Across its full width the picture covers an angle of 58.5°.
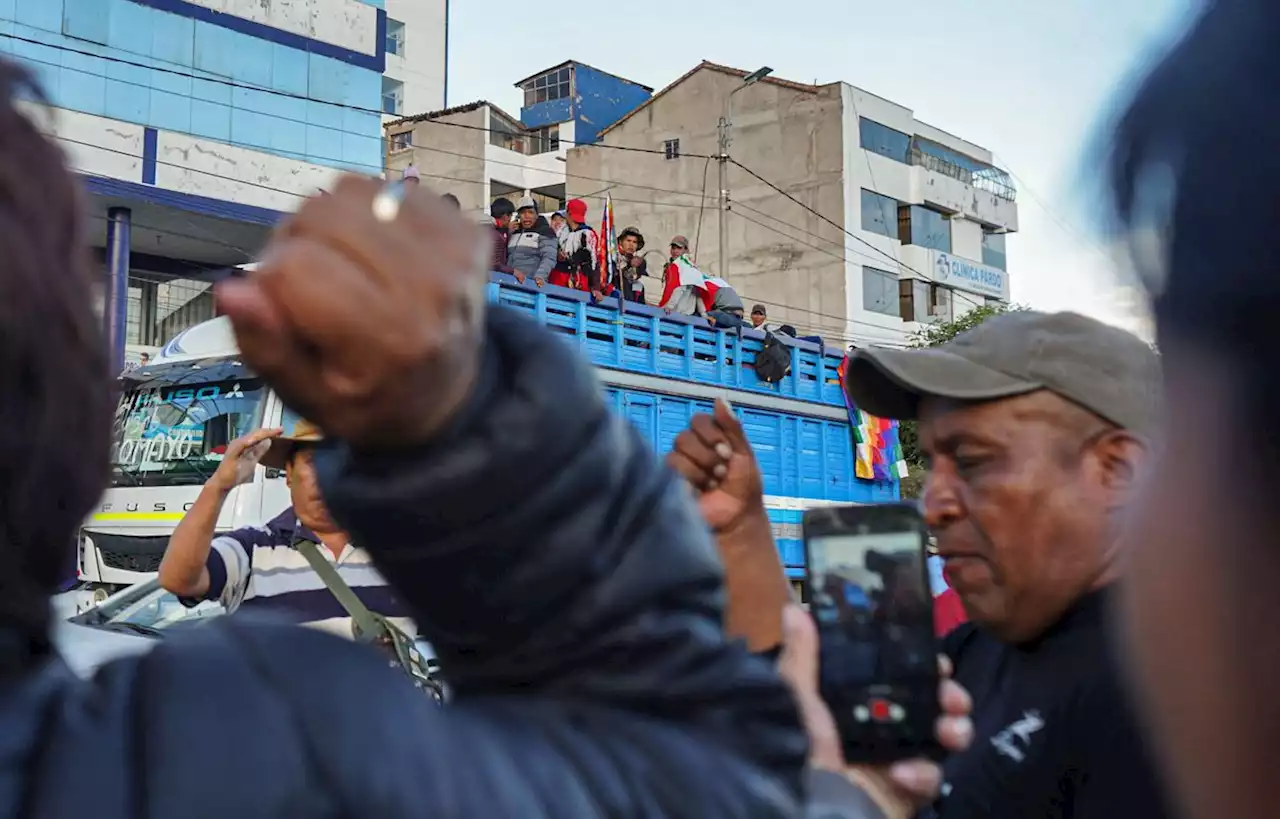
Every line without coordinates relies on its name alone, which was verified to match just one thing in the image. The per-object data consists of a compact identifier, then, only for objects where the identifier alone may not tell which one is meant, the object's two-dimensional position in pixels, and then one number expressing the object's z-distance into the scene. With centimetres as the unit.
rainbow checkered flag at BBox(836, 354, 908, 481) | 1320
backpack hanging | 1206
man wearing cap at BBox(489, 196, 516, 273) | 1090
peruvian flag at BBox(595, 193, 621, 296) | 1244
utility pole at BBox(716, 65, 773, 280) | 3192
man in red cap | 1151
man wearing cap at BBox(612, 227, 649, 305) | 1276
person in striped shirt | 352
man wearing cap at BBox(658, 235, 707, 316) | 1286
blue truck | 754
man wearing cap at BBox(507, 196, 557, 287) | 1105
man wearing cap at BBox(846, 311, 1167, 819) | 158
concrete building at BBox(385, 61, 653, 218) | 3488
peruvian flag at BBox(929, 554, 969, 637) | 271
